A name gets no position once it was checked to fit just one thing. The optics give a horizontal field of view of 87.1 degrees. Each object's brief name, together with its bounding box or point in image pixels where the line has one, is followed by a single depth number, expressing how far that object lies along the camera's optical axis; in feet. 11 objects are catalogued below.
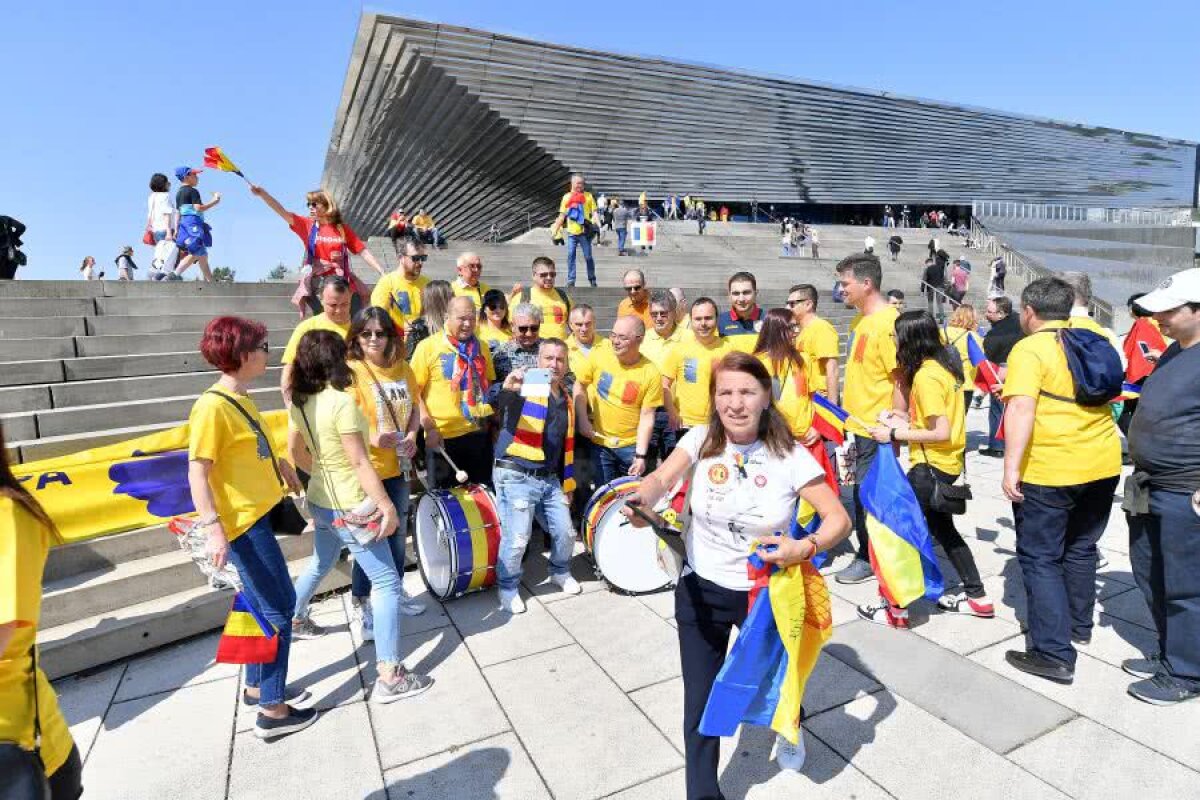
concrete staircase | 12.50
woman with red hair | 8.79
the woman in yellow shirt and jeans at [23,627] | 4.75
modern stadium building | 89.45
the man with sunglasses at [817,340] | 15.44
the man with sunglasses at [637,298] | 20.86
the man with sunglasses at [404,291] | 19.34
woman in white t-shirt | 7.12
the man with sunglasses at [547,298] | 20.74
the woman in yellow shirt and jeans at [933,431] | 11.91
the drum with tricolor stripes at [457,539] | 13.37
